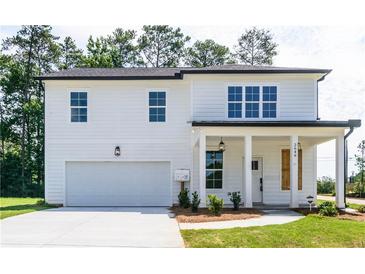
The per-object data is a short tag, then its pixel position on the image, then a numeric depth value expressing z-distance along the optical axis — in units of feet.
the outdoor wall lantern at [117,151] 64.54
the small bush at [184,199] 58.63
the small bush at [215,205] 49.19
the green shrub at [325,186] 110.32
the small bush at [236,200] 53.47
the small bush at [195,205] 52.11
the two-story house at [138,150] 64.85
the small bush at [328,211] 48.73
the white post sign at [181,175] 62.13
